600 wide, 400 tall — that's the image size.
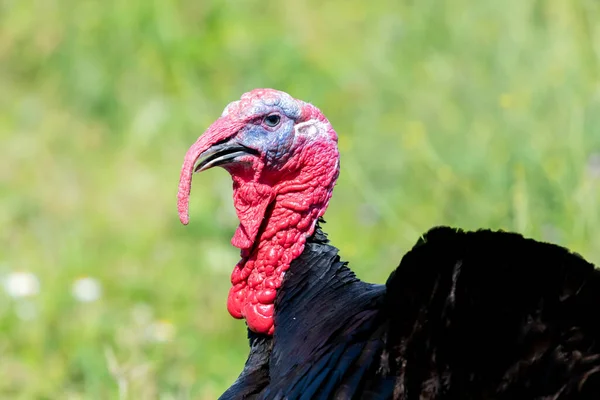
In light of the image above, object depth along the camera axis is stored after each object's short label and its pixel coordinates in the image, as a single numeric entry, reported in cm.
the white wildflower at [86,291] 1119
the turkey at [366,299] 517
